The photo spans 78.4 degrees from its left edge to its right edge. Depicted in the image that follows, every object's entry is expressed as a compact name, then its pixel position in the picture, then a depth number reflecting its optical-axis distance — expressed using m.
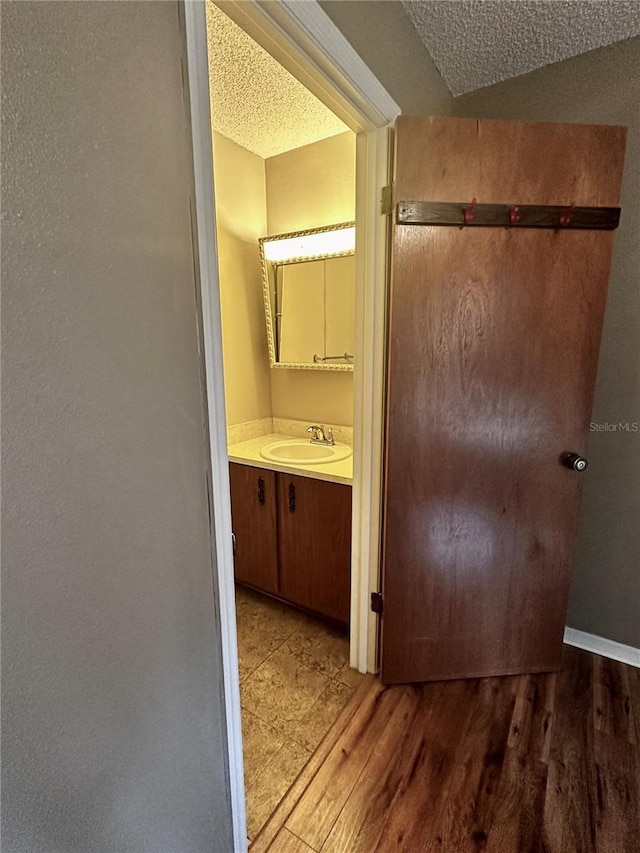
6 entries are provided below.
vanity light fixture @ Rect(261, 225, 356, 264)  2.02
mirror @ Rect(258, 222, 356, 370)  2.06
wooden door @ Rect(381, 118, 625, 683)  1.25
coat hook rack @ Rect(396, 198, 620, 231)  1.23
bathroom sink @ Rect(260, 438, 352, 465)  2.09
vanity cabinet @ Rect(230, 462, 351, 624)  1.74
